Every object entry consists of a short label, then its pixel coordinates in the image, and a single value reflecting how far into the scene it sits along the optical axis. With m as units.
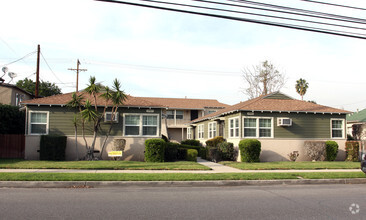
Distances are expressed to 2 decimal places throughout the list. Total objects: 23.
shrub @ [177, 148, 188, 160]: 19.83
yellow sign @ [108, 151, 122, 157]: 17.66
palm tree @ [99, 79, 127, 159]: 17.92
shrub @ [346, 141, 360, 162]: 19.77
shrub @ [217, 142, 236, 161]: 19.42
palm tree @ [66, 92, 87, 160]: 18.25
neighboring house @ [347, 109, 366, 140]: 31.33
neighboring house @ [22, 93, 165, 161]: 18.69
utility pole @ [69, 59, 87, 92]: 38.03
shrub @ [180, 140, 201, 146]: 27.90
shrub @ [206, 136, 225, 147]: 21.67
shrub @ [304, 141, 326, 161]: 19.47
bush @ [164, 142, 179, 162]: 18.92
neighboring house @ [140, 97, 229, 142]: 38.62
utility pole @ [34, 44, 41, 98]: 25.91
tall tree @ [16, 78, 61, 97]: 46.38
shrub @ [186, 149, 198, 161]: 18.83
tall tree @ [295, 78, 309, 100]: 55.75
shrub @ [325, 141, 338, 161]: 19.56
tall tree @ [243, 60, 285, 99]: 41.47
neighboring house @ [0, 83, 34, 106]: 28.53
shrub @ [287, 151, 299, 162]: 19.42
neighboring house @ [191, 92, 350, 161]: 19.53
